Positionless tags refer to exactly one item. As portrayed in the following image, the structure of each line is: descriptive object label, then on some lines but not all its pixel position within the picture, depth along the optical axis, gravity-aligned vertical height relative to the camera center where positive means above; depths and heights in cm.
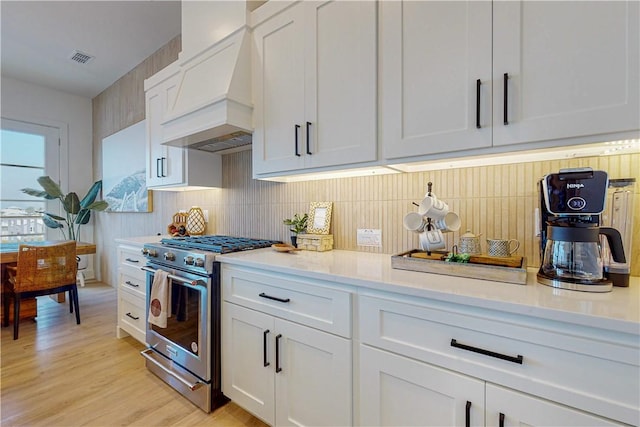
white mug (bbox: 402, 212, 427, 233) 134 -6
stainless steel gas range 168 -65
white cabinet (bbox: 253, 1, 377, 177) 138 +65
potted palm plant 406 +7
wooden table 287 -48
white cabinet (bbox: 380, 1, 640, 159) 89 +49
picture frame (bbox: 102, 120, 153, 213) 354 +52
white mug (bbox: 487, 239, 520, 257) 120 -16
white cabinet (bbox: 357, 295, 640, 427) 75 -48
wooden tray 103 -22
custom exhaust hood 174 +72
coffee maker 92 -7
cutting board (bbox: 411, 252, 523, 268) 108 -19
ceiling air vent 340 +184
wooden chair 268 -62
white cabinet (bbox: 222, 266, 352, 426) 122 -70
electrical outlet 172 -16
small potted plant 199 -10
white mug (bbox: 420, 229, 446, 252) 133 -14
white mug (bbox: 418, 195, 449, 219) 128 +1
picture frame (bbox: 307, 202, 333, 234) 190 -5
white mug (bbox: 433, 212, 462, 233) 134 -6
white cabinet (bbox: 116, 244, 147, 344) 236 -71
